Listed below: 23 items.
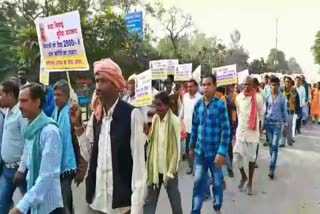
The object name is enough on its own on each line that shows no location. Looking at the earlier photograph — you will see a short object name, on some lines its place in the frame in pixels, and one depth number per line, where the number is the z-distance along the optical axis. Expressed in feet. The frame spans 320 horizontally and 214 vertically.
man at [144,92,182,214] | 10.16
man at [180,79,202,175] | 17.17
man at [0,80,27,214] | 9.29
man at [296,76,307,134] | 29.70
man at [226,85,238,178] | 16.76
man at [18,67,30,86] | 16.42
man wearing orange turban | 6.36
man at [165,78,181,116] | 20.95
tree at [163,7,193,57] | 112.77
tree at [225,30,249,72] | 112.11
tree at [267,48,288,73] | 161.30
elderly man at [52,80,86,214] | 8.17
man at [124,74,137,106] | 15.80
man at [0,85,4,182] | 9.71
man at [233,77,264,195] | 14.63
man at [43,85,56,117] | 12.80
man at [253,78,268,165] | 15.29
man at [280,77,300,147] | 24.50
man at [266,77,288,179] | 17.18
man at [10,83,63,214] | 6.17
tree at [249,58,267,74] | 84.17
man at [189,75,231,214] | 10.97
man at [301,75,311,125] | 31.97
